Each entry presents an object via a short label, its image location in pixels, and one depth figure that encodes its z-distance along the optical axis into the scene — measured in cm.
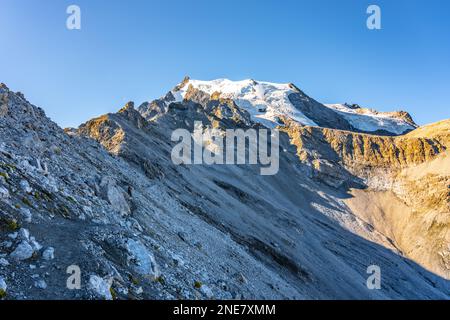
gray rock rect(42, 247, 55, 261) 1305
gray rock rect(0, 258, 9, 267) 1173
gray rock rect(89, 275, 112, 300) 1232
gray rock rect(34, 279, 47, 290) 1175
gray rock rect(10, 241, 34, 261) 1230
